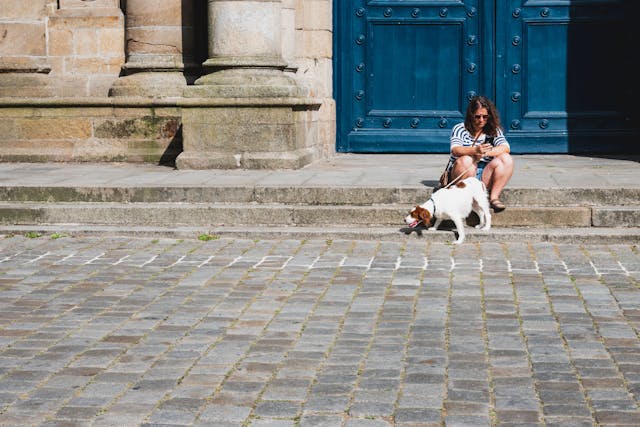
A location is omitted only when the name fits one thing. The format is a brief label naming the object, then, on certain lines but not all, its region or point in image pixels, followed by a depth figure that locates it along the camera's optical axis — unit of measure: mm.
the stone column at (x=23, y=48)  11812
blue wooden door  12133
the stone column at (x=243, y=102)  10406
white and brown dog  8109
